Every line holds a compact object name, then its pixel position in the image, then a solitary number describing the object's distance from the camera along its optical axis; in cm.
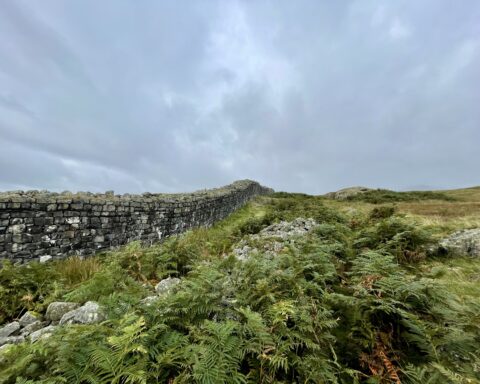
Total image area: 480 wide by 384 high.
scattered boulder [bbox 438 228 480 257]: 617
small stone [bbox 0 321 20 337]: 338
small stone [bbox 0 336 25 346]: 313
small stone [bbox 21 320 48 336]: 334
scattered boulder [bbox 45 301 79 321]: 360
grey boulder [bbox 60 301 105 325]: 311
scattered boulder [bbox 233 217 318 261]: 611
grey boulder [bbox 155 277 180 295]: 394
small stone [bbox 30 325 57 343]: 298
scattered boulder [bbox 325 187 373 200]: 3424
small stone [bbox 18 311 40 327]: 363
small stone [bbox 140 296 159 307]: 333
